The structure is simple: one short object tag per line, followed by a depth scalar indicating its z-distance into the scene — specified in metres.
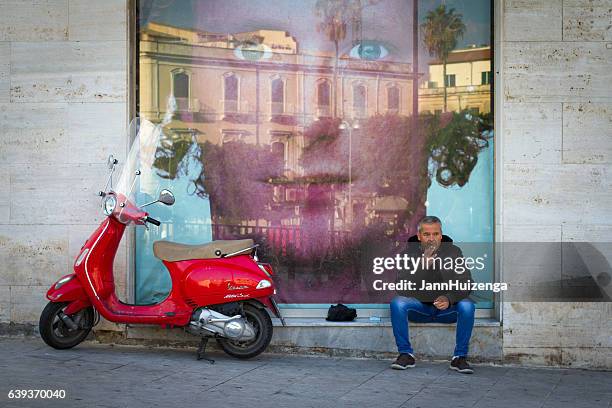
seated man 7.30
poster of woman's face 8.23
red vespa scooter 7.21
